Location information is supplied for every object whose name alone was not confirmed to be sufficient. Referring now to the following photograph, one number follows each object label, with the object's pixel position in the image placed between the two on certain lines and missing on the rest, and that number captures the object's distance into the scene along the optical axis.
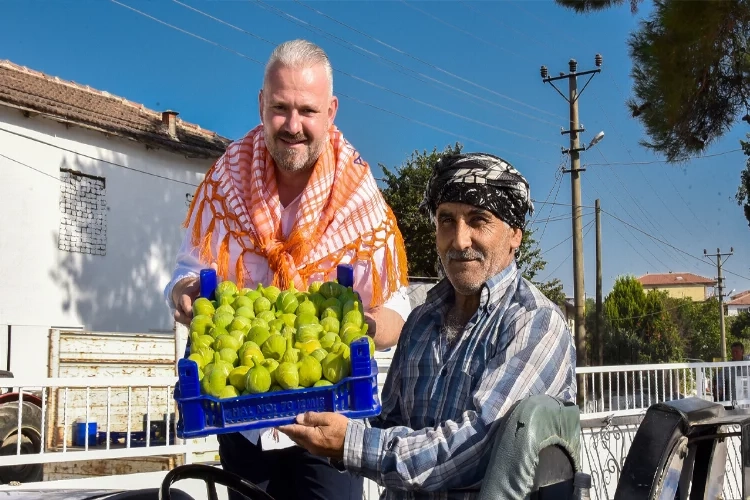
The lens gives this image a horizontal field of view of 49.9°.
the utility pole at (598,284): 29.91
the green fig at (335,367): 2.11
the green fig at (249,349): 2.14
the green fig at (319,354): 2.13
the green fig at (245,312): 2.29
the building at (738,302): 116.06
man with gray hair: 2.77
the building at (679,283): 115.62
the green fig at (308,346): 2.15
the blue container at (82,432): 8.66
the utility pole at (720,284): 51.93
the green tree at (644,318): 56.91
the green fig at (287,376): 2.06
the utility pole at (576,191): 23.94
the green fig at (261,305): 2.35
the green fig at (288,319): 2.28
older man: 2.07
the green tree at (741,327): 67.09
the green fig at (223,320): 2.26
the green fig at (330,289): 2.42
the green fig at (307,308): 2.31
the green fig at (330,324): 2.25
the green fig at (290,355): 2.12
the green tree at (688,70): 10.45
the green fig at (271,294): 2.42
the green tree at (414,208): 27.03
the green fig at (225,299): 2.39
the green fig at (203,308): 2.38
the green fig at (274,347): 2.15
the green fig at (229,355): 2.13
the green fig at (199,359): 2.12
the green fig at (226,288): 2.45
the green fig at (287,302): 2.35
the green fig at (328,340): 2.18
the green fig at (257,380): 2.04
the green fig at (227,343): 2.17
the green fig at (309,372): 2.09
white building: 15.17
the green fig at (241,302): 2.34
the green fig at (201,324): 2.28
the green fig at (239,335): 2.20
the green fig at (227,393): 2.06
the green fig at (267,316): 2.29
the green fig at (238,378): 2.08
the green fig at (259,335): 2.19
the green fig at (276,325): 2.23
